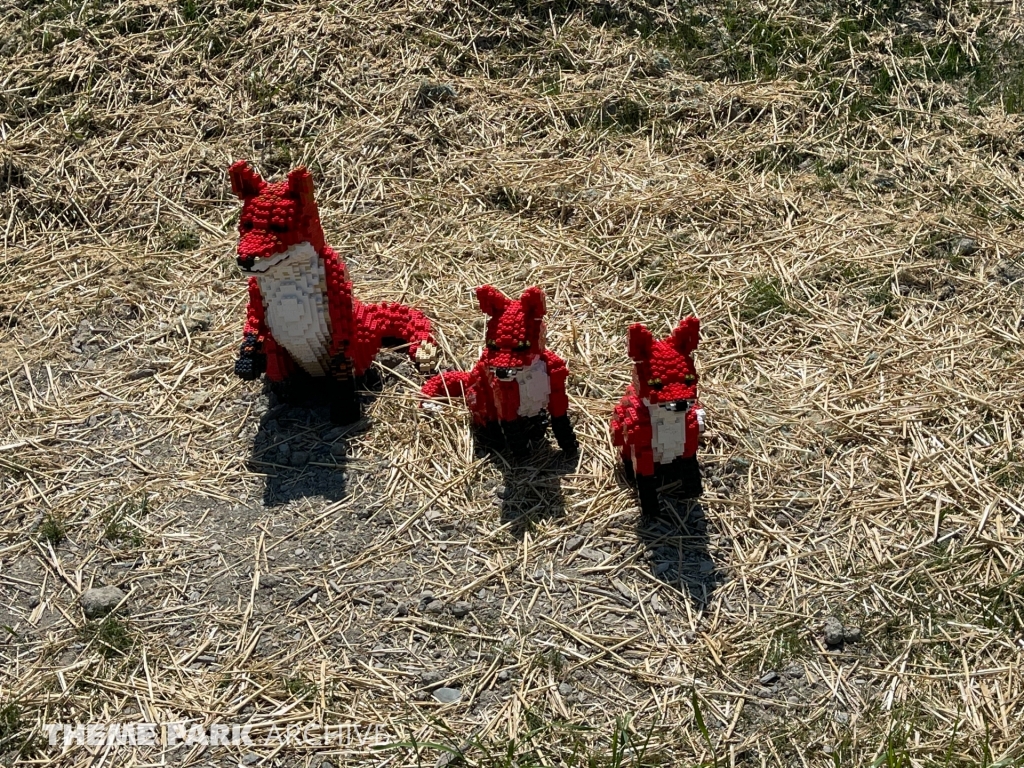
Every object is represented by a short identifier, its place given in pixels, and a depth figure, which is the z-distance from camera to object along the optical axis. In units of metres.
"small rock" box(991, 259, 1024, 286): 5.08
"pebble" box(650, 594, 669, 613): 3.76
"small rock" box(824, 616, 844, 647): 3.62
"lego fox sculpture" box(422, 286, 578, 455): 3.79
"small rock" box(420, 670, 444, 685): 3.56
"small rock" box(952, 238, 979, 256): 5.22
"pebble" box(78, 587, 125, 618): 3.79
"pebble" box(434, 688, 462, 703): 3.51
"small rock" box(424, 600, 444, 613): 3.78
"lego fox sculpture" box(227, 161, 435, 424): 3.92
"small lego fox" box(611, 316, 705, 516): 3.62
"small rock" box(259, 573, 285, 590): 3.88
